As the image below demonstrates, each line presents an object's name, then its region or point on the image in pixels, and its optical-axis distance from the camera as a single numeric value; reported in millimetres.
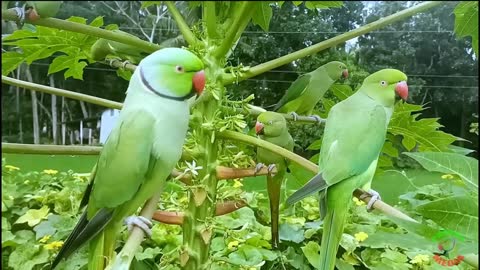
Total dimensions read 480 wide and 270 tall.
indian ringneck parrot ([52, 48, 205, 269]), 396
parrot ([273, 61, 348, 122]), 607
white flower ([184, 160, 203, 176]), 517
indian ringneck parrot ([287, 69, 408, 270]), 481
